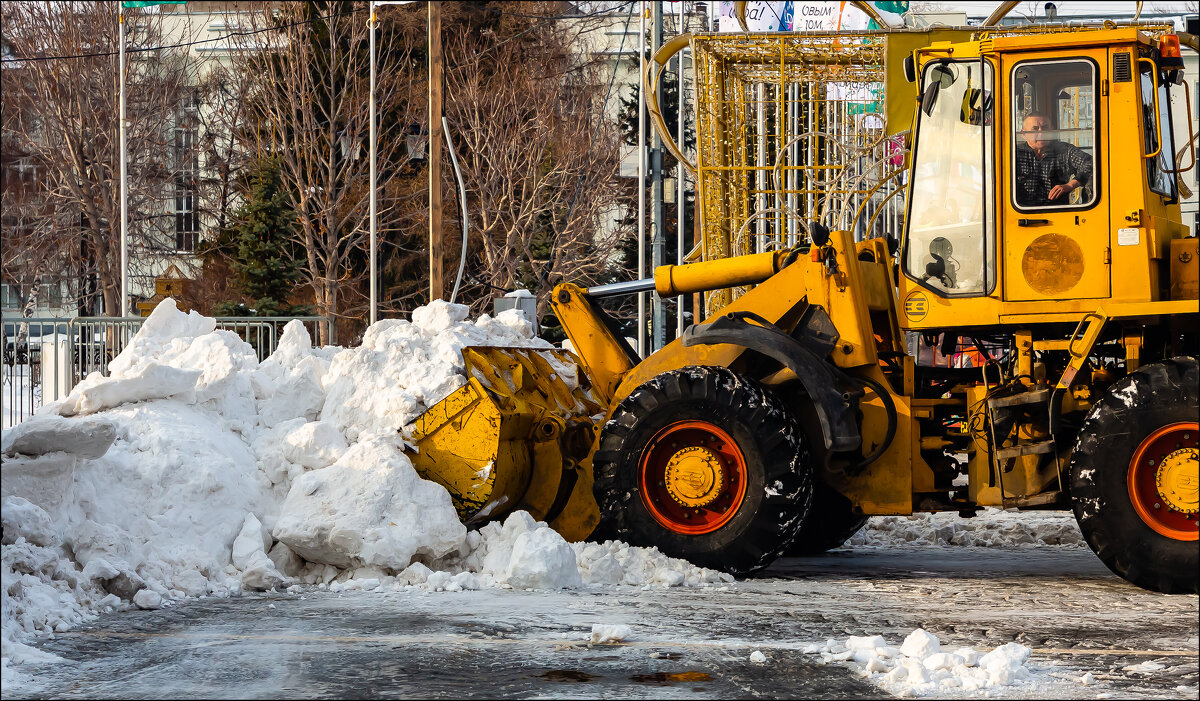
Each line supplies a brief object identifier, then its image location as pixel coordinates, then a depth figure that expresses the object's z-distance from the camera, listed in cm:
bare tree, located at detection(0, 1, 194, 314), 3725
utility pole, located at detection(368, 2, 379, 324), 2866
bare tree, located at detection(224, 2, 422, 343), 3478
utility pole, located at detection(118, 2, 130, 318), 2864
